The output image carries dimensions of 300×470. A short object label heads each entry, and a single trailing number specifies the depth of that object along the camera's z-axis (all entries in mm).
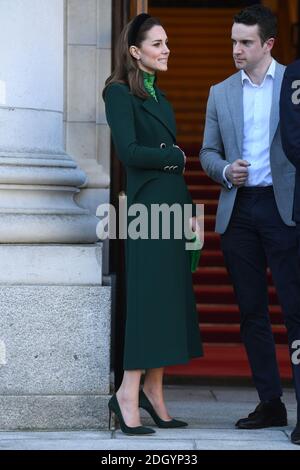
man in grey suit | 12578
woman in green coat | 12367
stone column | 12828
